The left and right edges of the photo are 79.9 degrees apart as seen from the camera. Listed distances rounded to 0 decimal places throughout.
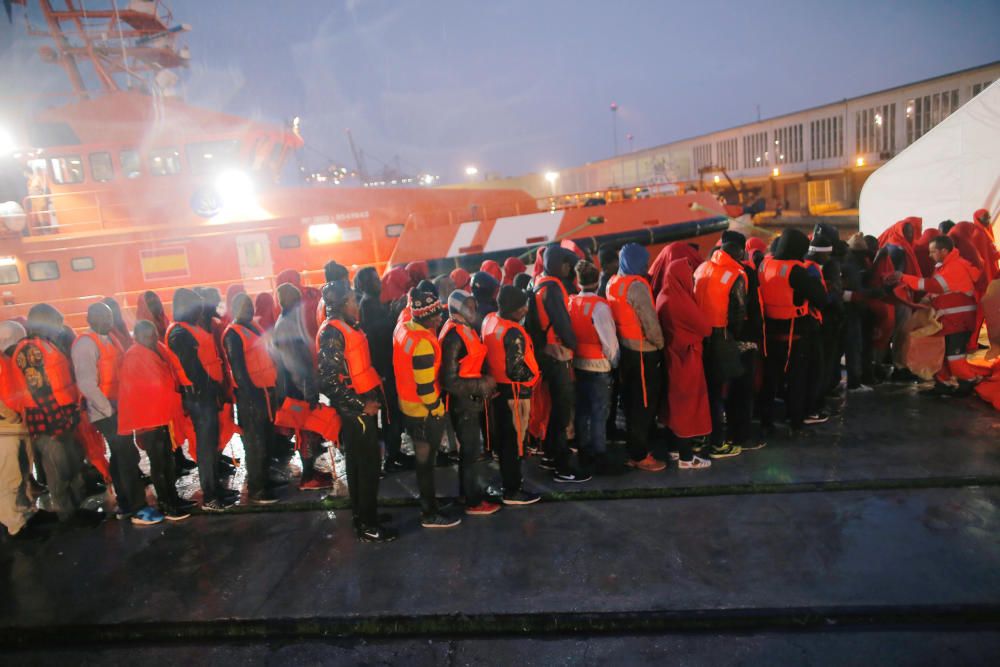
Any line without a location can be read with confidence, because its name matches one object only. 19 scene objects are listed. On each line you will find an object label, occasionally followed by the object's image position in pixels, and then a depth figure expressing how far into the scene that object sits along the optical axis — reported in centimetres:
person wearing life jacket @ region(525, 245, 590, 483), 399
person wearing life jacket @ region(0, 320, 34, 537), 403
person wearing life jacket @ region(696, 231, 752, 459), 420
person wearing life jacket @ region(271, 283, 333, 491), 408
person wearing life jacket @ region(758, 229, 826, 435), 440
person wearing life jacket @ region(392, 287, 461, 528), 343
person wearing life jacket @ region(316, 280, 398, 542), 341
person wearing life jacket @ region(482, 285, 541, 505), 376
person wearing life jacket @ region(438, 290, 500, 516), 358
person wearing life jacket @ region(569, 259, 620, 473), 406
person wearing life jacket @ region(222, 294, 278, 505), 414
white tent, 723
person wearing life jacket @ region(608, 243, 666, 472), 405
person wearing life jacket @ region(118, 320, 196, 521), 392
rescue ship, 916
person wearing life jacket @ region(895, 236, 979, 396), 514
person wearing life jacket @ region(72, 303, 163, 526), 403
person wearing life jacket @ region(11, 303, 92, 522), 397
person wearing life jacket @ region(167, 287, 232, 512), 402
